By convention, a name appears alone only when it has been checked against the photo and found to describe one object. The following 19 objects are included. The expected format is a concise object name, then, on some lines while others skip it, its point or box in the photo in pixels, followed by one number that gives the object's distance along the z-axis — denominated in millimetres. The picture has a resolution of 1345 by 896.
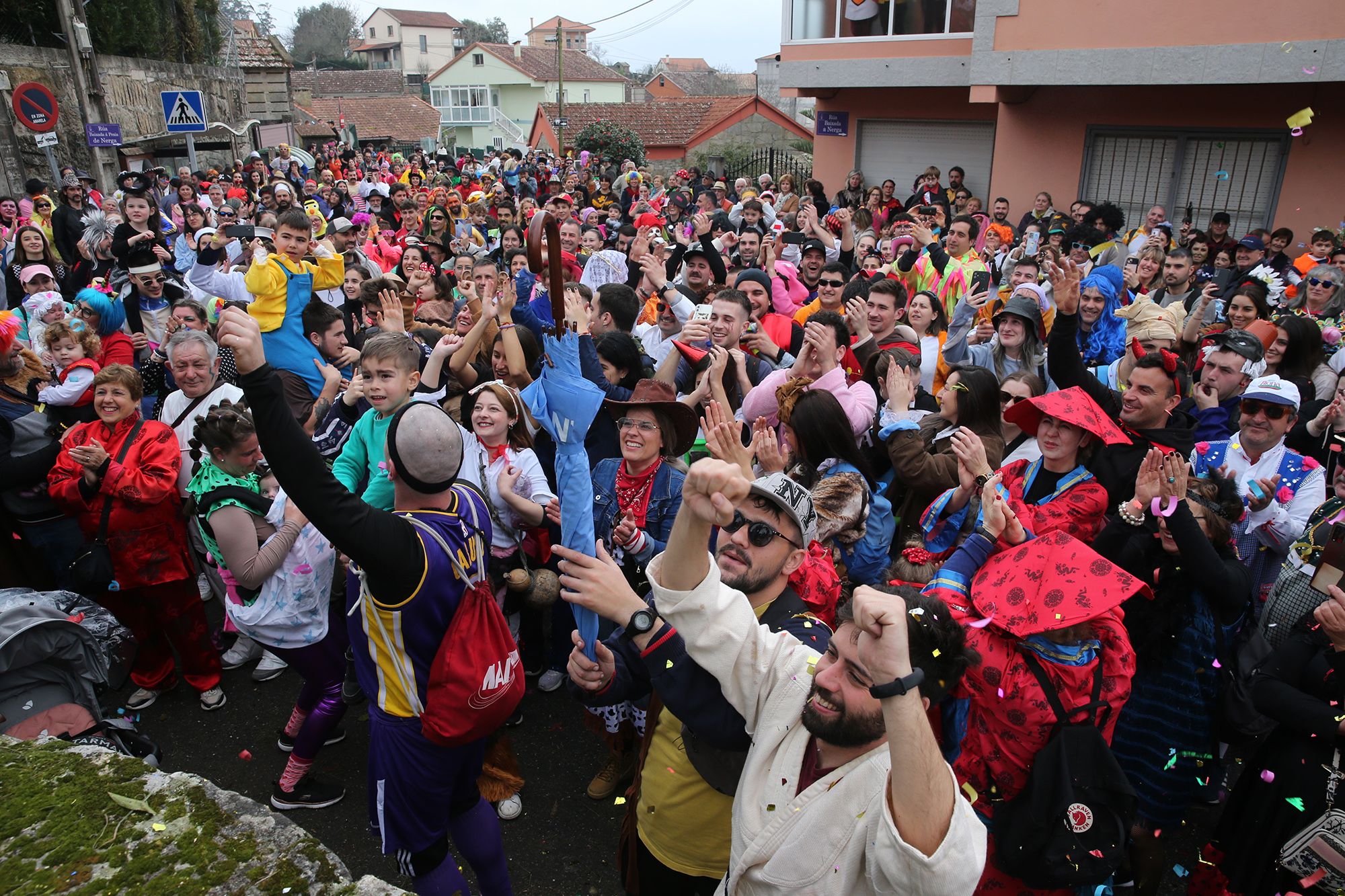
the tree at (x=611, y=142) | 28125
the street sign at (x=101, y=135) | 12867
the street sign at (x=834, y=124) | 19000
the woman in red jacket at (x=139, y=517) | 4305
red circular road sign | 11047
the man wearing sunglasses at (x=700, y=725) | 2309
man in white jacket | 1540
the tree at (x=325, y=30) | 94375
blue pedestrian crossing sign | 12633
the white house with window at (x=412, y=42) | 90625
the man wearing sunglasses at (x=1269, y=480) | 3811
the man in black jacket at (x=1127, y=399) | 3641
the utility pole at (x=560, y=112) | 32438
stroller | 3168
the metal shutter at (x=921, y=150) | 16938
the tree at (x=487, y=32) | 98688
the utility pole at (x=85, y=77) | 17531
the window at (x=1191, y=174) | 12383
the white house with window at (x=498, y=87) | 63031
